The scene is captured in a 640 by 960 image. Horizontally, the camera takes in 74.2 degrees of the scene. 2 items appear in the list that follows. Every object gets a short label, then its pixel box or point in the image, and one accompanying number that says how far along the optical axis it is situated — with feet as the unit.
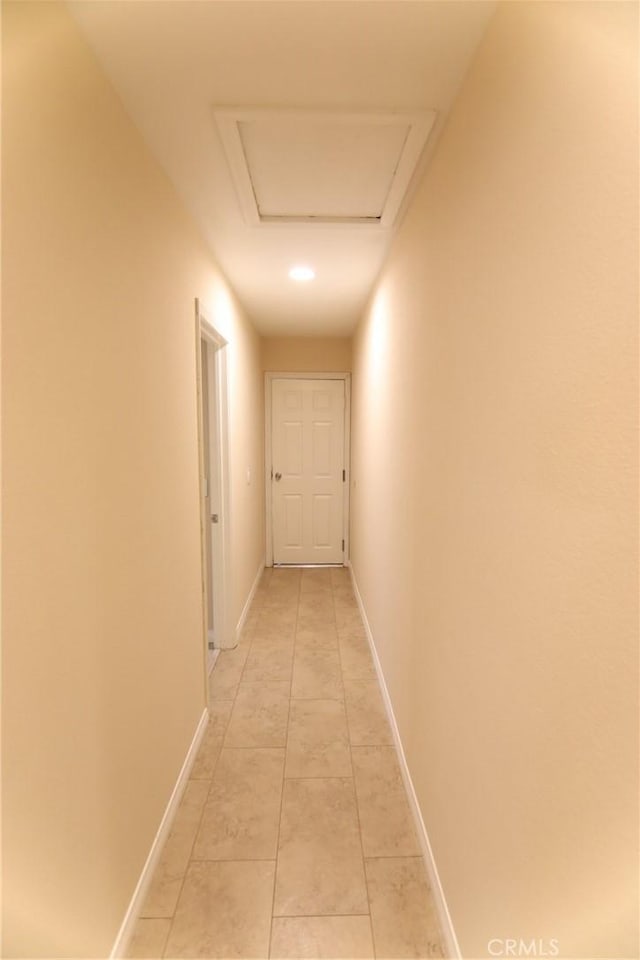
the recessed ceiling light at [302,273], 8.26
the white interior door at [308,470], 14.71
